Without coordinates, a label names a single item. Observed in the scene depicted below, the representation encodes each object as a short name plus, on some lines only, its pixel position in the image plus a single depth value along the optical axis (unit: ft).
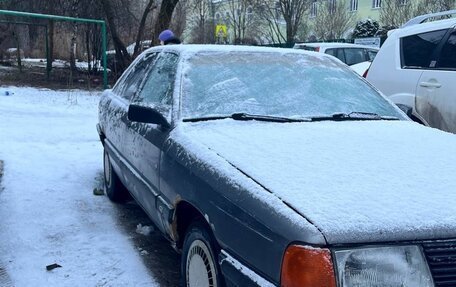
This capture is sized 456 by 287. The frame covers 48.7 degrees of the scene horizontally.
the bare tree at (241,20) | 131.75
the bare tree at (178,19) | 80.53
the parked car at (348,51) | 44.24
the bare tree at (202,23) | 132.92
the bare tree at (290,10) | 110.32
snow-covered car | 6.19
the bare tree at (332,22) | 120.57
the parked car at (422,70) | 17.39
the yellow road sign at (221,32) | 108.00
